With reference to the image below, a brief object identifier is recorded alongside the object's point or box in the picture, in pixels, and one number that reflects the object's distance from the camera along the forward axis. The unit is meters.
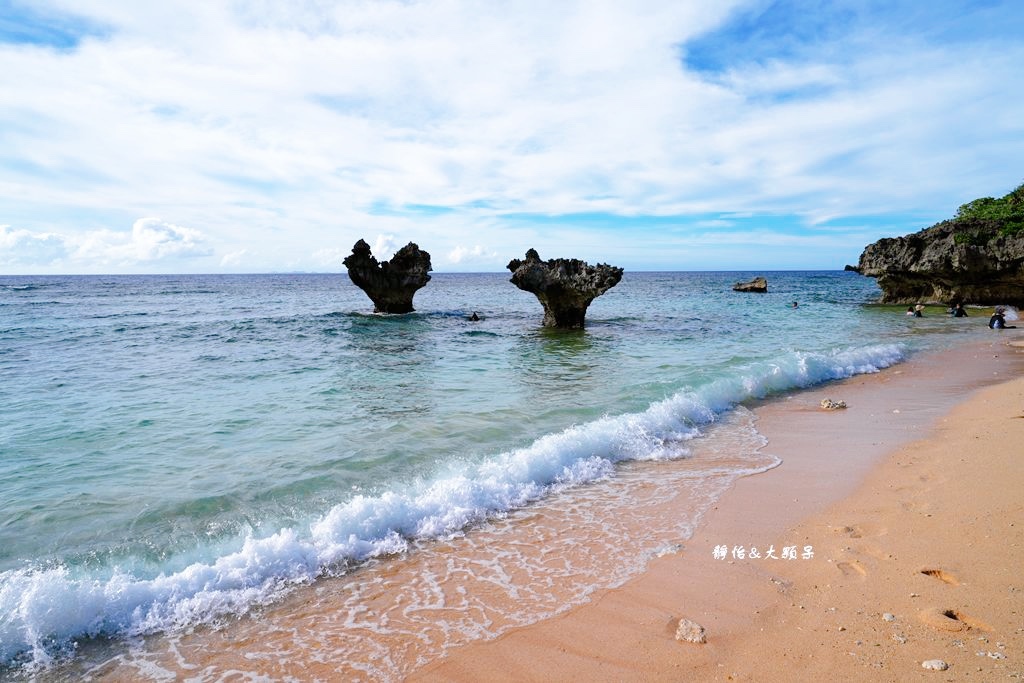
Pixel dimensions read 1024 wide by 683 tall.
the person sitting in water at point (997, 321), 25.04
